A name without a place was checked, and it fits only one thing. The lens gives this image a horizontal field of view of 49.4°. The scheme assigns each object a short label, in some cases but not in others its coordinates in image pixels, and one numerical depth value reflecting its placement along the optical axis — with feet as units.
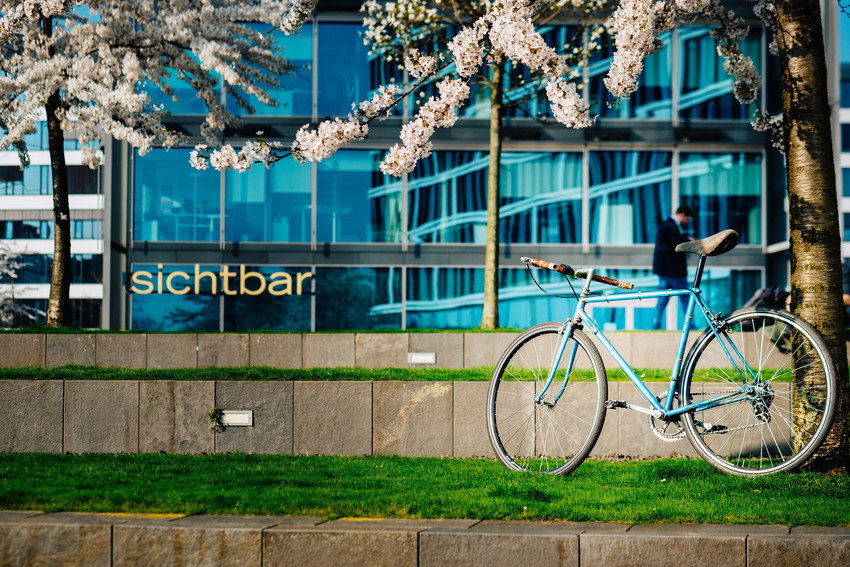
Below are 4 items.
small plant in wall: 23.49
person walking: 46.42
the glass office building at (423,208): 69.10
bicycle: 15.81
